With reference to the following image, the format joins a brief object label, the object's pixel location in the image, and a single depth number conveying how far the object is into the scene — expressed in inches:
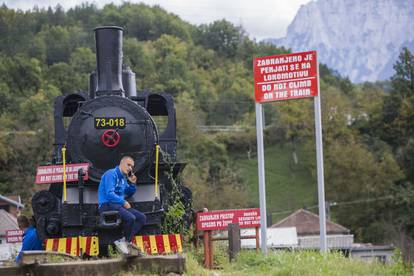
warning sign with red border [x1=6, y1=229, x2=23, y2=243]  716.0
